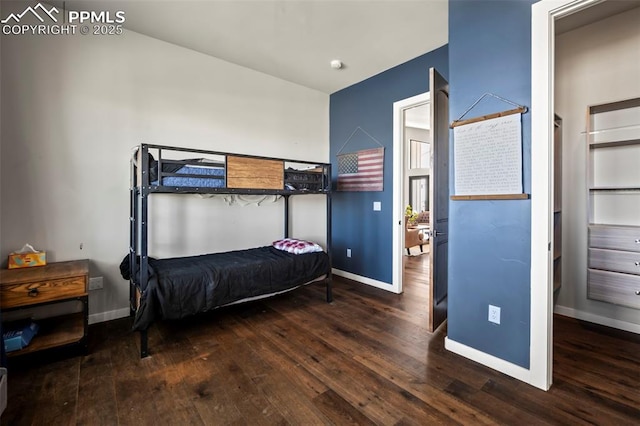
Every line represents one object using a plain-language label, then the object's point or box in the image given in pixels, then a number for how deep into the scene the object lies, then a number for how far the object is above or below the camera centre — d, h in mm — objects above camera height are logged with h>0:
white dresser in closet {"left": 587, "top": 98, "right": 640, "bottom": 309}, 2395 +70
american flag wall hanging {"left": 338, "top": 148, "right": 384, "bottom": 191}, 3771 +566
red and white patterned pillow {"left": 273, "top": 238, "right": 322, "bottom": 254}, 3138 -391
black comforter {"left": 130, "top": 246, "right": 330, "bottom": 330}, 2168 -586
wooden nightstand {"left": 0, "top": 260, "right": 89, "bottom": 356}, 1908 -552
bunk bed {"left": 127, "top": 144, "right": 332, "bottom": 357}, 2170 -469
